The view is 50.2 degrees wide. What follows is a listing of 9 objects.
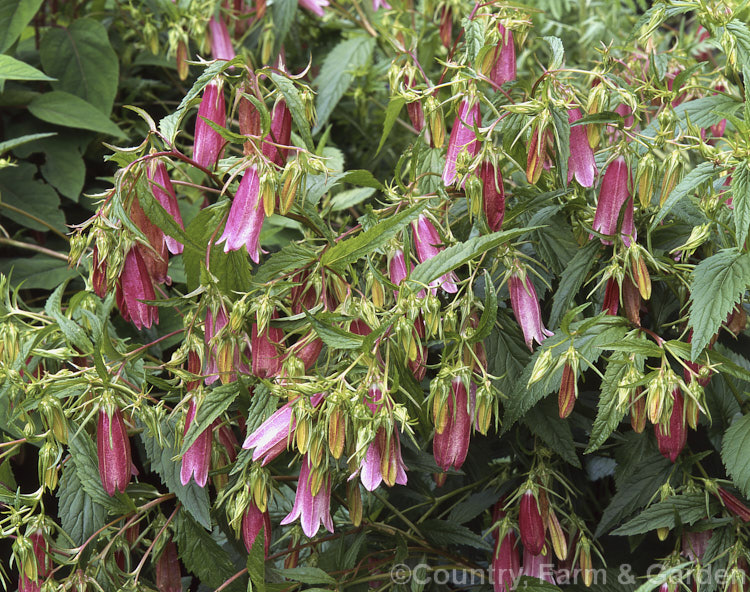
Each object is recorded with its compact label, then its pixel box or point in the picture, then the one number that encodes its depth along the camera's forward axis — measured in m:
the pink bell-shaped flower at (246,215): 0.93
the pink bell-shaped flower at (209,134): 1.02
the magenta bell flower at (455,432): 0.93
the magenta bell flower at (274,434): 0.89
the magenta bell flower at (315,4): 1.89
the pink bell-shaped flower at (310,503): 0.93
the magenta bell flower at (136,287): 0.99
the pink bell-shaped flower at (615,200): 1.00
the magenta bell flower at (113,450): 0.97
